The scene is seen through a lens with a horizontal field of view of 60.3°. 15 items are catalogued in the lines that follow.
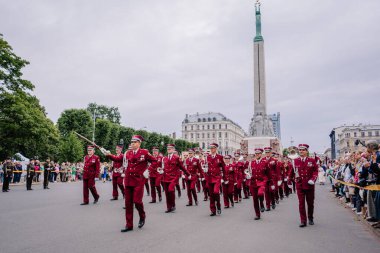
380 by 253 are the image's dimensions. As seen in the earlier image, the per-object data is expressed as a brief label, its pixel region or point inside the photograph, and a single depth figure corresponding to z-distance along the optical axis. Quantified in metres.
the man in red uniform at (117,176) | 13.81
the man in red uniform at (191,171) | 12.85
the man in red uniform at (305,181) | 8.54
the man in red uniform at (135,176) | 7.80
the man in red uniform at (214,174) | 10.16
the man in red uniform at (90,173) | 12.83
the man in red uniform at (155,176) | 13.74
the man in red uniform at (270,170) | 10.73
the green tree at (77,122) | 51.06
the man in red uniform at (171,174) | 11.12
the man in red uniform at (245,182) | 15.98
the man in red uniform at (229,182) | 12.04
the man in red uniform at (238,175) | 14.30
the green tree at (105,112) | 89.00
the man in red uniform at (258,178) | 9.70
